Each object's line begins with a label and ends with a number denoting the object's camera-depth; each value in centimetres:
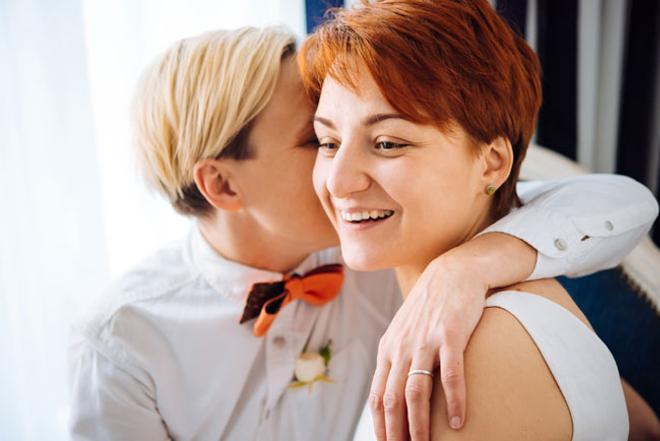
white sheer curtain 145
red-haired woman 76
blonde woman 119
